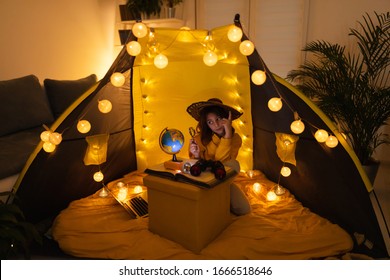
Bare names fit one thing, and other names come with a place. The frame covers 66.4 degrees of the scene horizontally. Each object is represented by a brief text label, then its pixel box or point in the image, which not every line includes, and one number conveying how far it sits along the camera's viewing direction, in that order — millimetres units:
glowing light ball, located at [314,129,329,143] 1600
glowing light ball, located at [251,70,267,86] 1552
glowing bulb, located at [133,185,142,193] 2158
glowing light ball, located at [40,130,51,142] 1635
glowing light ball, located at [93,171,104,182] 2072
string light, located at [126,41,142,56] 1600
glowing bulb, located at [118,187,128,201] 2033
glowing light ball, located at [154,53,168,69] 1692
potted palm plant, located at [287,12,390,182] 2422
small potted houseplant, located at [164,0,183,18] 3348
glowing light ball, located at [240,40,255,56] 1605
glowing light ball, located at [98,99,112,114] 1716
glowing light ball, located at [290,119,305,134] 1582
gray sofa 1967
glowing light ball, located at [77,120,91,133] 1690
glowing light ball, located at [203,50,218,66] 1689
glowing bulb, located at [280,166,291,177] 1966
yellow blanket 1516
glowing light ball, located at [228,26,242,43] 1600
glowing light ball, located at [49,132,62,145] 1599
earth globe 1702
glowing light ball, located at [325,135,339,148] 1594
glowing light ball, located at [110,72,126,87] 1677
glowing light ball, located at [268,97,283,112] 1555
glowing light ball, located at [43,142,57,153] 1668
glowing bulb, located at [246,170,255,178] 2301
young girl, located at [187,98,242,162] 1793
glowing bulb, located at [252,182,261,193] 2105
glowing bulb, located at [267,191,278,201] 1985
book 1442
